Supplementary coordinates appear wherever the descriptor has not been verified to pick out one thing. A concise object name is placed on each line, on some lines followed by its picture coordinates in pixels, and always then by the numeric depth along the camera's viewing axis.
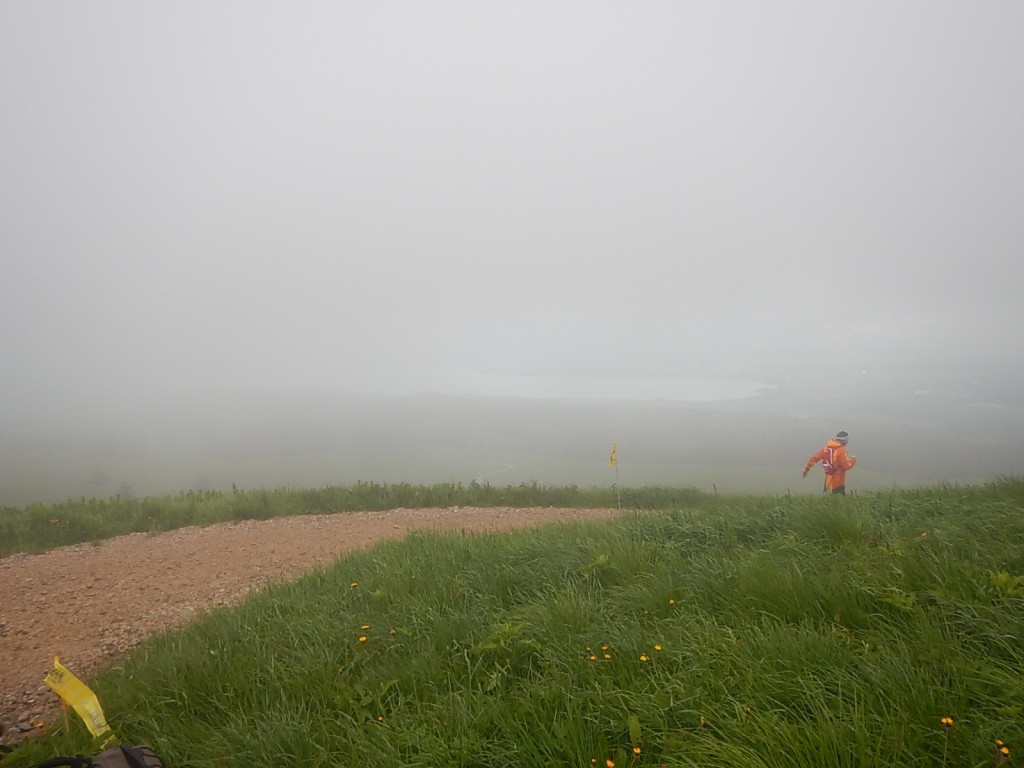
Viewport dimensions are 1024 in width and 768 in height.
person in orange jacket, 10.90
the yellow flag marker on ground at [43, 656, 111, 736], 2.90
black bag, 2.49
